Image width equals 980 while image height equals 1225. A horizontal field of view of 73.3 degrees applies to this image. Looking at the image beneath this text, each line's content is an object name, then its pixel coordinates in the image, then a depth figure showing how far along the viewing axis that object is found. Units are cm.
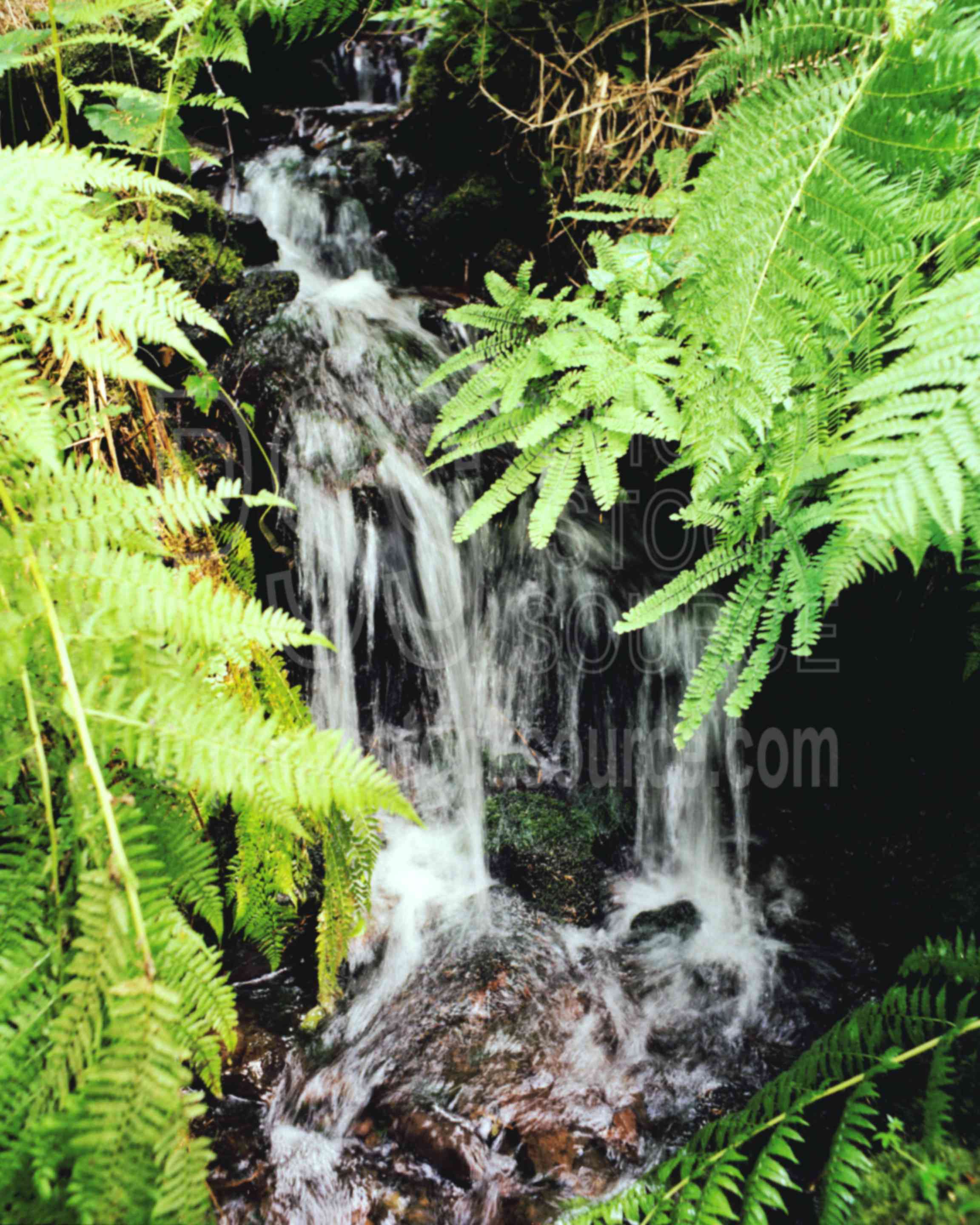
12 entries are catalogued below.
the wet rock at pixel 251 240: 436
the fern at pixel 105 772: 100
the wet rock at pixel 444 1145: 240
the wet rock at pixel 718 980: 306
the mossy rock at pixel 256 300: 395
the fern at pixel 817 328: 142
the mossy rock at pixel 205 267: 379
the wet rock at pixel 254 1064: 255
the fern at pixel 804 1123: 141
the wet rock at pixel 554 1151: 240
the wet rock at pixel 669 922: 335
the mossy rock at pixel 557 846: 348
